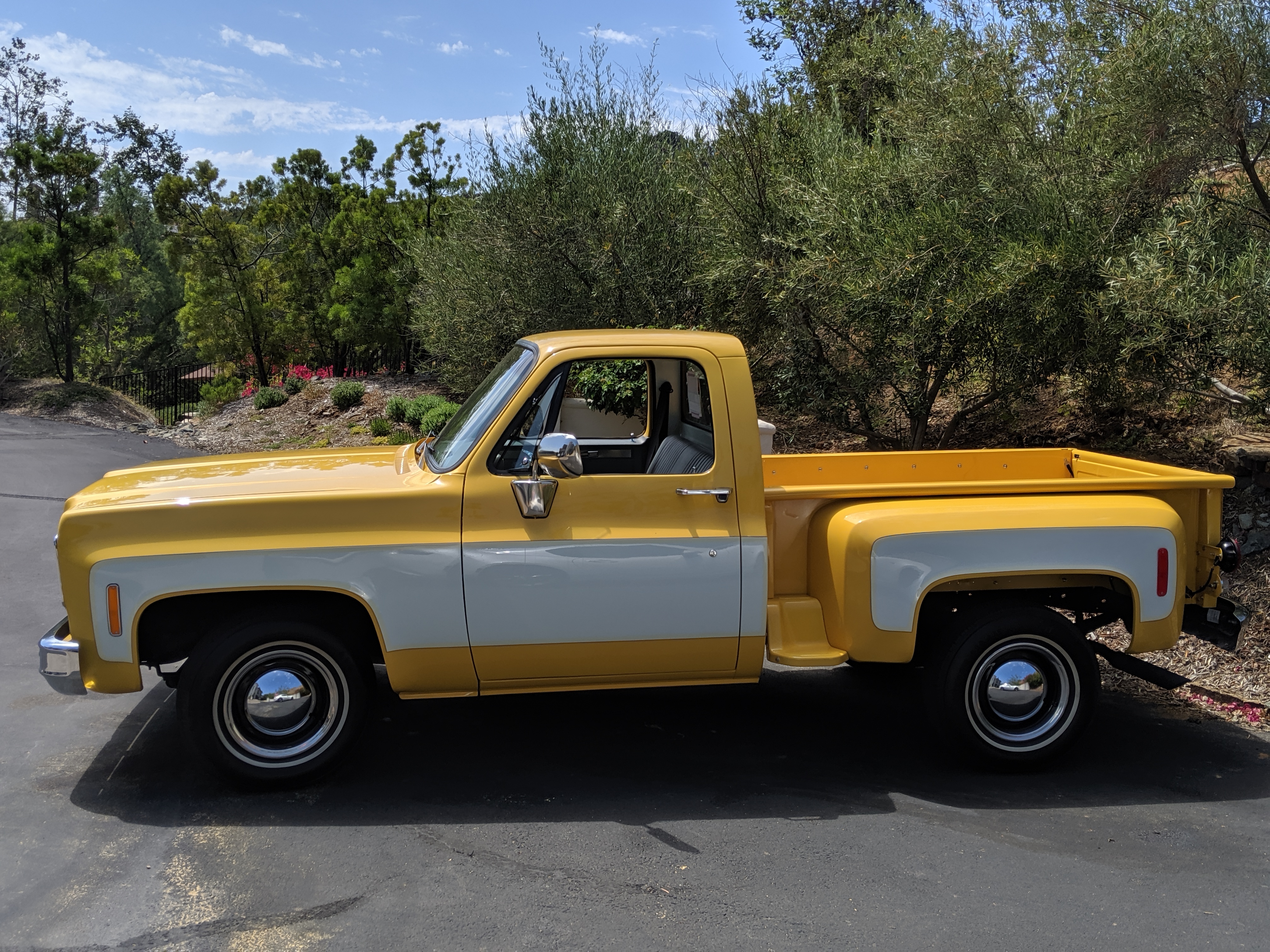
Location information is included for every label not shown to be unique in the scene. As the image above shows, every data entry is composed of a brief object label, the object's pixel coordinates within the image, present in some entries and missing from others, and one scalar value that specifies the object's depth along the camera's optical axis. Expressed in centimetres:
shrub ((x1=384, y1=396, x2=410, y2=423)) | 1797
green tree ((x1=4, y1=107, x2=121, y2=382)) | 2275
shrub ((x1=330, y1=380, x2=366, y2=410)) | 1969
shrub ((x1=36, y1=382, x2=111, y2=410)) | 2266
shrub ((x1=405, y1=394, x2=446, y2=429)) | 1720
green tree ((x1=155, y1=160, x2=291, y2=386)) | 2284
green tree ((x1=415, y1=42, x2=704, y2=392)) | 1349
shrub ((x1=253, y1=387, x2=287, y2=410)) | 2098
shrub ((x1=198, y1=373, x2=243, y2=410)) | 2278
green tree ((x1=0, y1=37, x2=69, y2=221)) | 4531
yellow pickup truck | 448
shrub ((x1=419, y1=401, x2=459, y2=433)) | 1566
